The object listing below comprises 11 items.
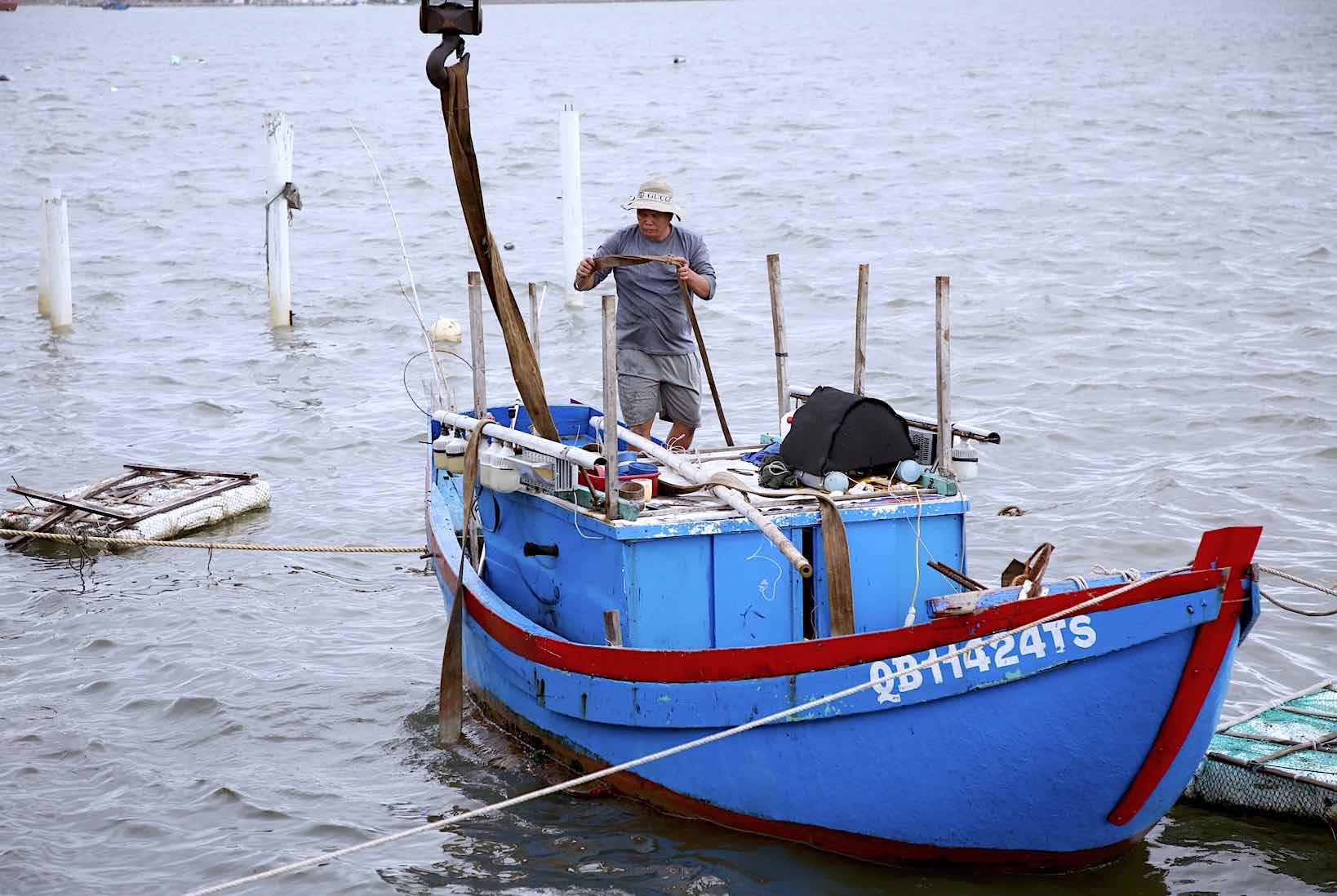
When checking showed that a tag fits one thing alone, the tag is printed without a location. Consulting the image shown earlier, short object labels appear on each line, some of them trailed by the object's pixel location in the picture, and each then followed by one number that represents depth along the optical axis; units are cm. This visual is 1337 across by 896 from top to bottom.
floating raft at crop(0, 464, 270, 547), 2366
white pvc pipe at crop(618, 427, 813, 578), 1230
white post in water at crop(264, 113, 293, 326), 3612
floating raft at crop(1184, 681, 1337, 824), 1445
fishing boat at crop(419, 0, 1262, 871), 1177
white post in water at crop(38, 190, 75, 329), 3750
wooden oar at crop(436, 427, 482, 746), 1594
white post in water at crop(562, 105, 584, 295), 3716
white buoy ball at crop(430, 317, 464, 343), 3819
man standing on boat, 1719
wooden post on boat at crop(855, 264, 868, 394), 1583
